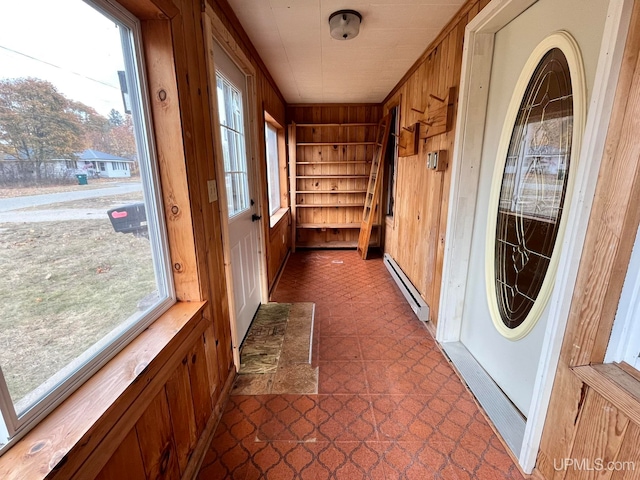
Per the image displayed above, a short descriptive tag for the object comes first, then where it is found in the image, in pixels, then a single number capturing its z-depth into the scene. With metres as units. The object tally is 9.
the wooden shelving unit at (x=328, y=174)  4.75
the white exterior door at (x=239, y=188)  2.01
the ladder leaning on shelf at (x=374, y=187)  4.20
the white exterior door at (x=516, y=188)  1.26
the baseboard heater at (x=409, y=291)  2.52
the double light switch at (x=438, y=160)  2.16
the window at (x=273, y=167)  4.13
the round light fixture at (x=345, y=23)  1.87
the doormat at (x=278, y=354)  1.85
